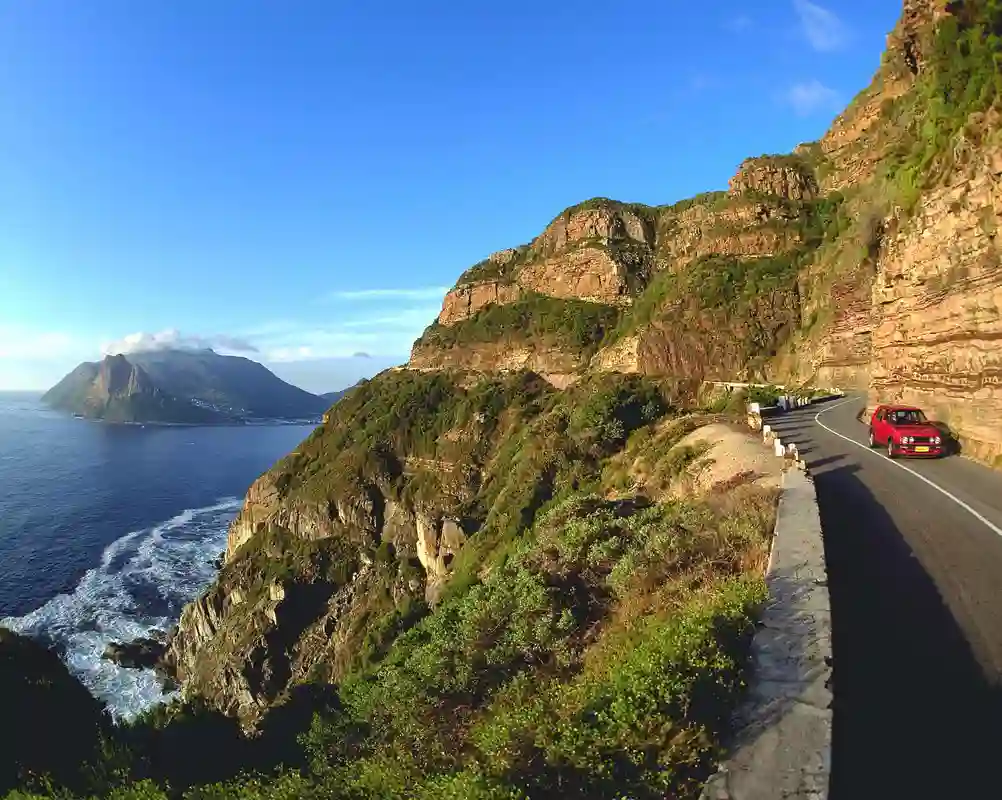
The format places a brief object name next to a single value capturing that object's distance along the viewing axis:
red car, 14.62
